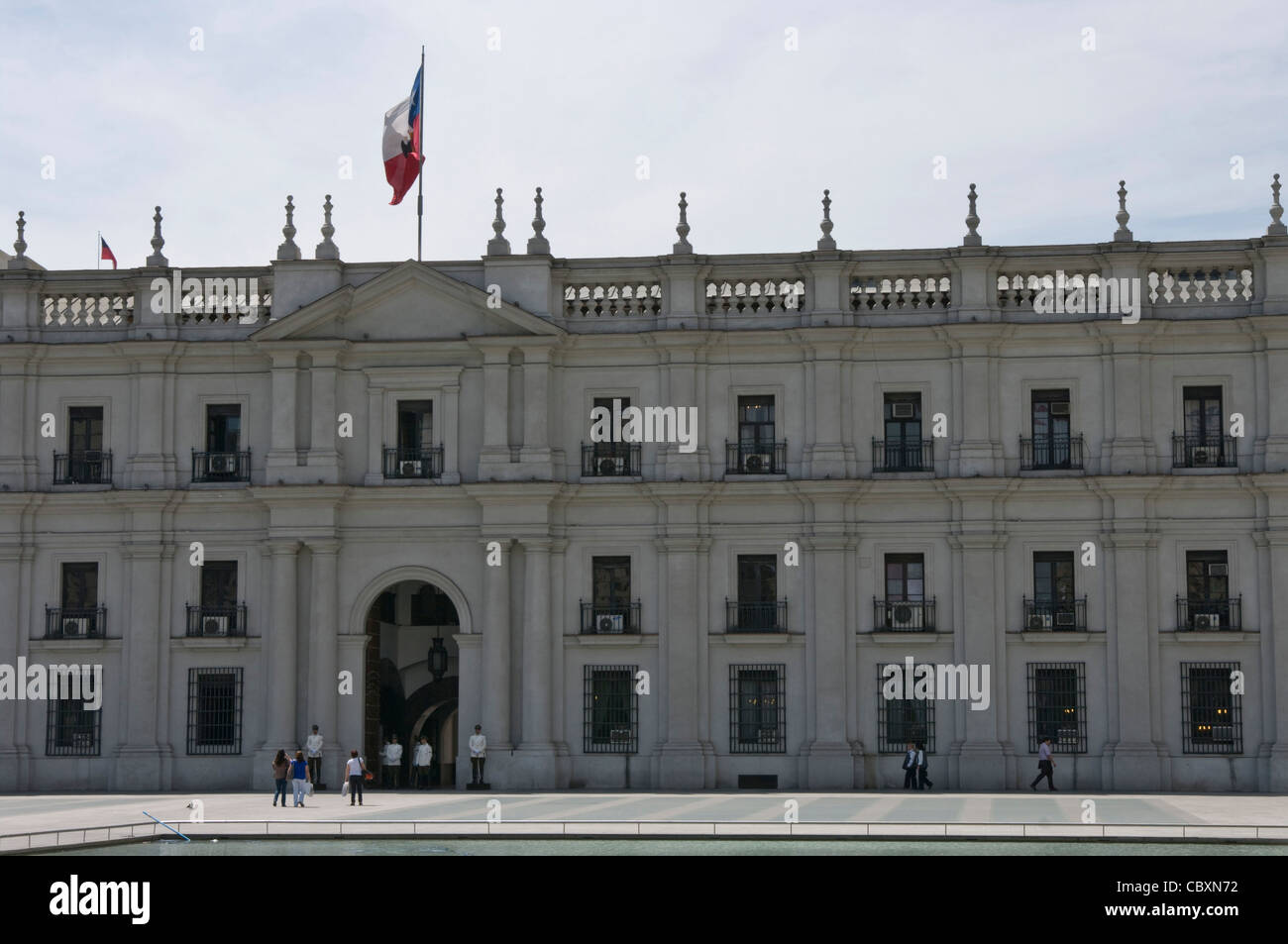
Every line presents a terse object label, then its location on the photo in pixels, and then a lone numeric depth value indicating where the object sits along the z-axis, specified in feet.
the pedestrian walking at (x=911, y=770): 151.84
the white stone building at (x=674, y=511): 155.63
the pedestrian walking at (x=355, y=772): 134.62
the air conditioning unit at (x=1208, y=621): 154.20
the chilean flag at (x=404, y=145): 165.48
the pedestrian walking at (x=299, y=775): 133.18
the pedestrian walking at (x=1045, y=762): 149.48
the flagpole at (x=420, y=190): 165.48
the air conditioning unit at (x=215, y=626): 162.09
